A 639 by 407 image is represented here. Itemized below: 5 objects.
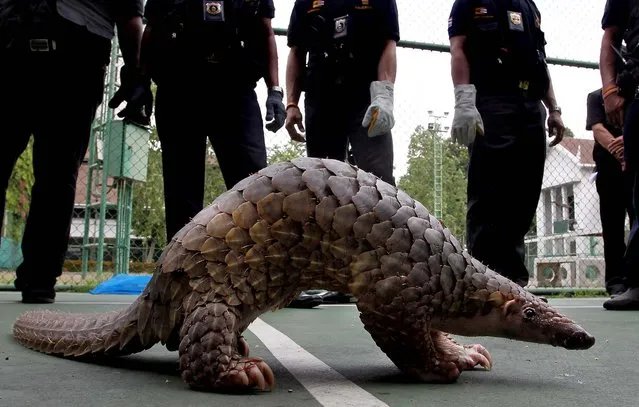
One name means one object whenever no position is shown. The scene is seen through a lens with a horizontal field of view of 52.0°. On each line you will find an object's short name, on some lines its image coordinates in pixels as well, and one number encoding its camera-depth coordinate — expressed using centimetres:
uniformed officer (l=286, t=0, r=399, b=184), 403
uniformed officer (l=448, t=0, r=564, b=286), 439
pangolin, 164
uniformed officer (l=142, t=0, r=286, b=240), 356
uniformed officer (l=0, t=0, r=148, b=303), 378
